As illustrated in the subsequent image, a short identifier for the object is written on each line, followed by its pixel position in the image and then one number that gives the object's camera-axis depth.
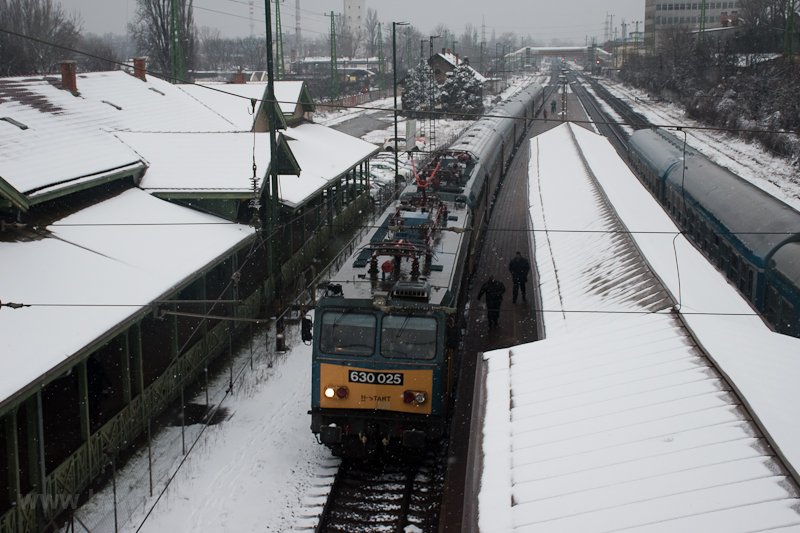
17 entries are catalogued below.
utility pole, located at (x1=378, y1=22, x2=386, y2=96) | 106.01
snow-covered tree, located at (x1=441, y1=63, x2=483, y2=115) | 76.62
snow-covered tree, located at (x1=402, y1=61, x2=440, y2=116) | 76.46
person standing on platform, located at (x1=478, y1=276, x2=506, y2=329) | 20.33
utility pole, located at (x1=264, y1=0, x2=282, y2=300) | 18.39
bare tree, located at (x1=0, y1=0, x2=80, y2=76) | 60.47
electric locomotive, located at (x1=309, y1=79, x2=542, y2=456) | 12.72
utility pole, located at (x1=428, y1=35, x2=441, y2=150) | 53.53
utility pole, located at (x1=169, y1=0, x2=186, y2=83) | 46.22
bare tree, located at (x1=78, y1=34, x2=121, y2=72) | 81.79
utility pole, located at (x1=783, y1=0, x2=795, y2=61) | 64.75
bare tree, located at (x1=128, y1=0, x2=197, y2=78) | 65.38
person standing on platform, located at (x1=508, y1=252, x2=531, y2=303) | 22.12
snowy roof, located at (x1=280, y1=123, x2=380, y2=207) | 24.83
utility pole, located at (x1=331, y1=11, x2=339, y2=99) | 82.35
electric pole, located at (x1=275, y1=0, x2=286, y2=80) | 78.16
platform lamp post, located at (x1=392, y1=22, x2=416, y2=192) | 34.88
